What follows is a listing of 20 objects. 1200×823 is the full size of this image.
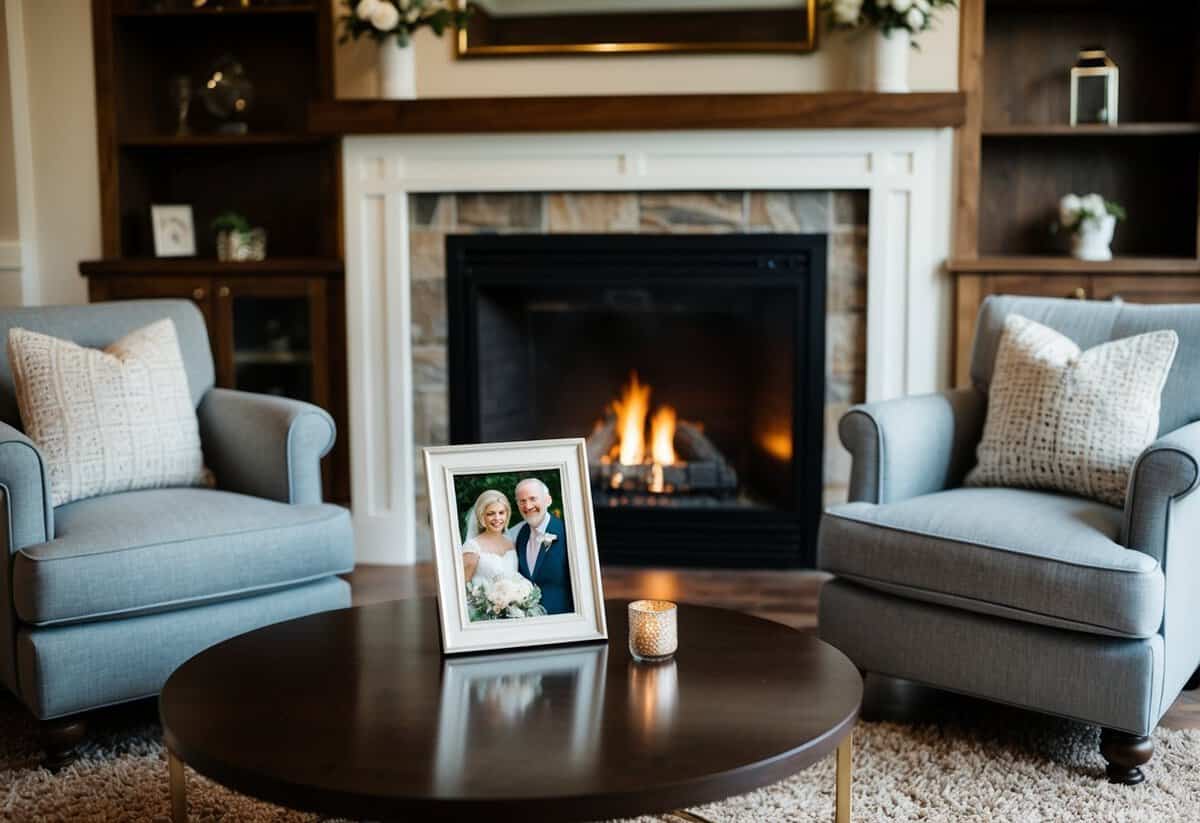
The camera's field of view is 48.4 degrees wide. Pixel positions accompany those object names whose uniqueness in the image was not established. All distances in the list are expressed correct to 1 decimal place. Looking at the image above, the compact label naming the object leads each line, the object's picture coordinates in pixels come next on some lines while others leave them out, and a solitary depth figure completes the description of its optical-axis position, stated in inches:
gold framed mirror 156.8
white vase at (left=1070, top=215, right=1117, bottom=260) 154.1
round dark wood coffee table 63.0
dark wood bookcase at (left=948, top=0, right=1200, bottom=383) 162.7
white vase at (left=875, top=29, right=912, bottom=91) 149.4
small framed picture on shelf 172.9
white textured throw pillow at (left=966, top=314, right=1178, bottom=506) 108.3
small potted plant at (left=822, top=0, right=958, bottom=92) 146.8
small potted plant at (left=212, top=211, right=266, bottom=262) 166.9
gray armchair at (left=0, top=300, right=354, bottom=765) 98.2
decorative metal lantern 156.9
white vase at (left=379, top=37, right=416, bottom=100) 155.3
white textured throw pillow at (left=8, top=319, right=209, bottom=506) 111.7
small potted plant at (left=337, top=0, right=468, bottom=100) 151.9
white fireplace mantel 153.3
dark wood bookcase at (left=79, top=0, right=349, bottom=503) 165.2
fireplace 156.9
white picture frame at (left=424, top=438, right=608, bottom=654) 82.3
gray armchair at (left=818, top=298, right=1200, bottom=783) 94.7
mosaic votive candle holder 81.0
